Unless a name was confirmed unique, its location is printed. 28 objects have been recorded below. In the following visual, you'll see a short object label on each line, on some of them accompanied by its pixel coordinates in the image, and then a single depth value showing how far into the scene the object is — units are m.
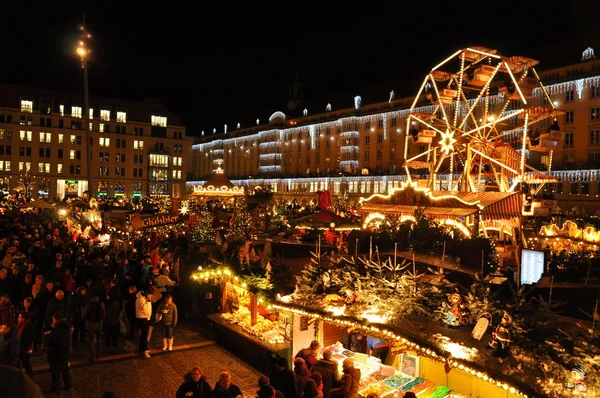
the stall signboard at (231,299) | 12.98
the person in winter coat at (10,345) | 7.93
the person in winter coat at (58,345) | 8.77
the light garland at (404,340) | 6.11
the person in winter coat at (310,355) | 8.11
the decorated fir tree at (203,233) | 16.22
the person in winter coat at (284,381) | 7.37
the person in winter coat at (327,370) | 7.82
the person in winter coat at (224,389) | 6.77
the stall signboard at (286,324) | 10.10
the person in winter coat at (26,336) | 8.92
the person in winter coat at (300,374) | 7.41
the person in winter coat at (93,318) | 10.31
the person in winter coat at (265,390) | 6.52
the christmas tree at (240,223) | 15.81
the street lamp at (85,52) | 22.42
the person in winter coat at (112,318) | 10.95
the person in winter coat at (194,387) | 6.93
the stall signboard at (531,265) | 12.23
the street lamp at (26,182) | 68.37
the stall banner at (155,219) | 15.69
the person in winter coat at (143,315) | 11.14
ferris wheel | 18.62
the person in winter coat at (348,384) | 7.36
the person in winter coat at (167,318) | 11.17
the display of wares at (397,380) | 7.92
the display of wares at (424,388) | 7.53
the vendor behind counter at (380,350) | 9.30
